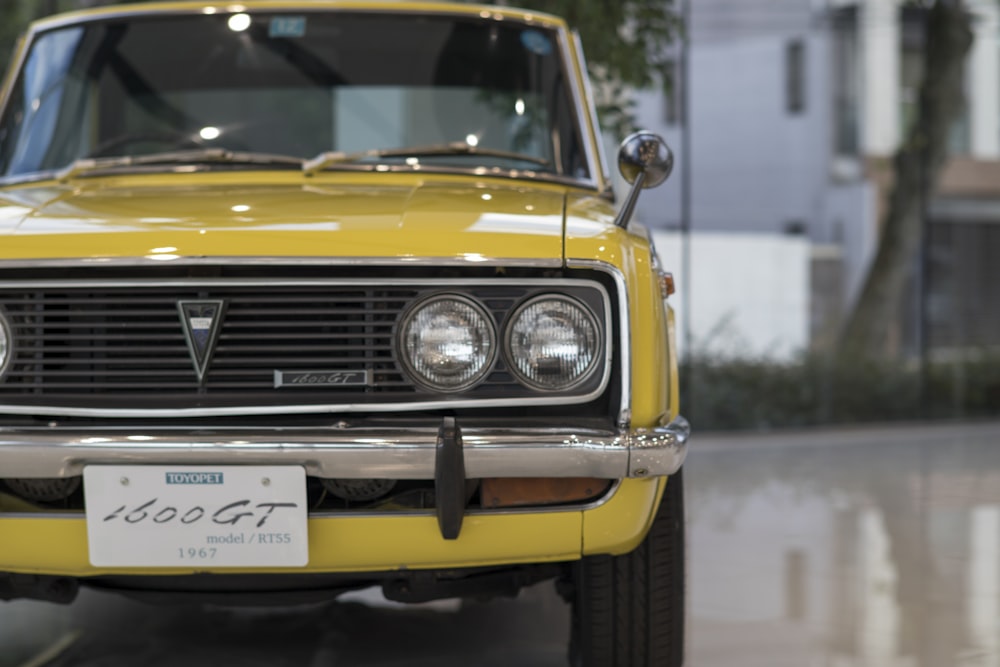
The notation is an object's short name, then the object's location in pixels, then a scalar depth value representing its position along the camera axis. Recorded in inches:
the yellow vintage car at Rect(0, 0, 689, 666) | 205.2
